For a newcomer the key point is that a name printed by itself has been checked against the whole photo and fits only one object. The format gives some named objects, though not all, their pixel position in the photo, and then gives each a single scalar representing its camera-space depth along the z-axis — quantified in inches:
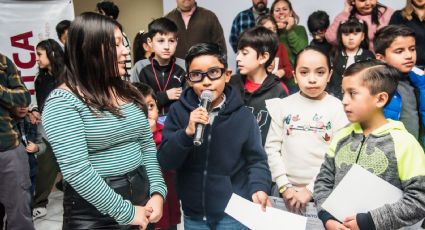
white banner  175.8
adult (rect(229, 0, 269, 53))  174.6
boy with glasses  67.7
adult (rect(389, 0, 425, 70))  126.3
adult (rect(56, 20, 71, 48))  161.1
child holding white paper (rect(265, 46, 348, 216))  76.9
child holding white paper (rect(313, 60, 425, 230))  55.0
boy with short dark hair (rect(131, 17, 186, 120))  115.9
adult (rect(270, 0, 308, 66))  165.0
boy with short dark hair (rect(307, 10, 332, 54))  162.6
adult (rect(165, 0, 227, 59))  160.1
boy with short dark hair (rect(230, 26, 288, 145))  95.8
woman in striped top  53.1
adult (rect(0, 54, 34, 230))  96.7
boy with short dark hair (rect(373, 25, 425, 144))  86.7
